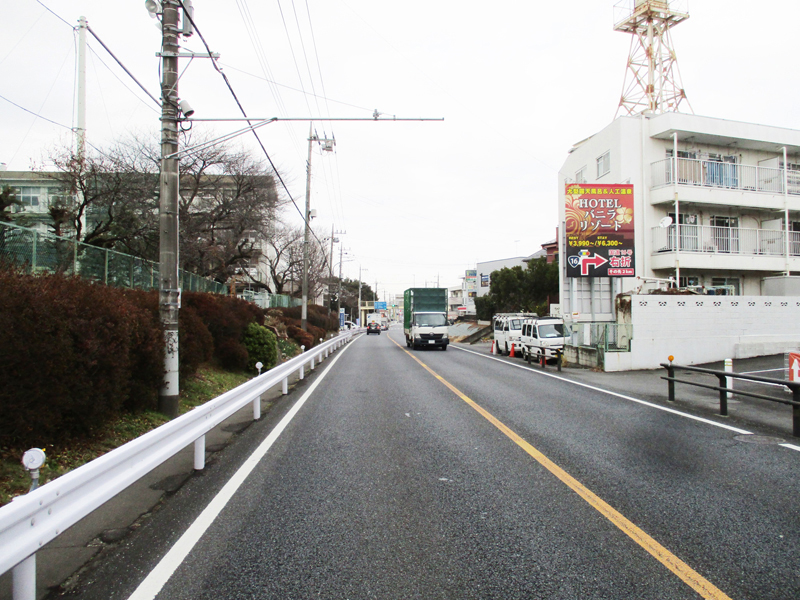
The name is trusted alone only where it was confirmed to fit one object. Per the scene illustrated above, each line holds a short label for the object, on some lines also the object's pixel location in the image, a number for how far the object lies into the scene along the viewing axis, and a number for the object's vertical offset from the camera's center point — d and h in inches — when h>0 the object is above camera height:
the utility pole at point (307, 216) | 1173.1 +212.1
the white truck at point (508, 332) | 975.6 -44.2
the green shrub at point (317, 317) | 1526.8 -21.7
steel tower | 1185.4 +621.6
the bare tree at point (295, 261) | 1814.7 +197.7
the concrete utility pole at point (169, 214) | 336.8 +65.3
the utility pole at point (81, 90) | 773.3 +348.8
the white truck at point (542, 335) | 798.4 -42.5
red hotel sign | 885.2 +124.9
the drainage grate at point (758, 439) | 285.9 -72.1
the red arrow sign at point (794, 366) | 369.7 -40.6
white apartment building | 951.6 +196.1
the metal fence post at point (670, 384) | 424.8 -61.4
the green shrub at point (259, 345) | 631.8 -42.3
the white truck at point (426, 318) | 1201.4 -19.6
